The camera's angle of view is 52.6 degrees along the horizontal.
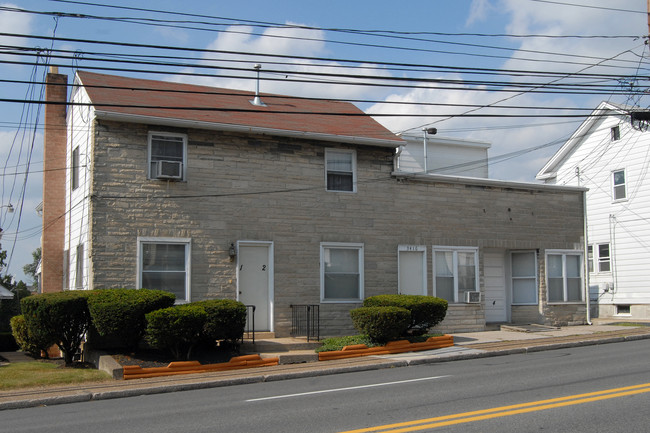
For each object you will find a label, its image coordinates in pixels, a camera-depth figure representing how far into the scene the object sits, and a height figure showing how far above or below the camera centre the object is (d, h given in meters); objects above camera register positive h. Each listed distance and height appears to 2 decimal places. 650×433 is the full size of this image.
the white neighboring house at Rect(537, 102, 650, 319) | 27.59 +3.05
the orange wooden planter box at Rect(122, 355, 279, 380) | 12.83 -1.84
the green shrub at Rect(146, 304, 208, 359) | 13.38 -0.99
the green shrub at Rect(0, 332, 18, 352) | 22.00 -2.20
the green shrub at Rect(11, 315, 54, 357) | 16.33 -1.56
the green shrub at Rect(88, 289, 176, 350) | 13.53 -0.66
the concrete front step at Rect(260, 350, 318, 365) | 14.52 -1.80
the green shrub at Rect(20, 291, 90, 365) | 13.94 -0.87
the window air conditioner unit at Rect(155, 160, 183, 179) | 16.25 +2.66
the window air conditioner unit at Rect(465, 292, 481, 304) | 19.72 -0.60
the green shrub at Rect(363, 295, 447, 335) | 16.77 -0.76
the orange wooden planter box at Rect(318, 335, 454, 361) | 15.12 -1.71
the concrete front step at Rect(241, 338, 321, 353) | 15.79 -1.66
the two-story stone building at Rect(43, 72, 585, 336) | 16.27 +1.66
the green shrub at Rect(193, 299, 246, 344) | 13.98 -0.90
